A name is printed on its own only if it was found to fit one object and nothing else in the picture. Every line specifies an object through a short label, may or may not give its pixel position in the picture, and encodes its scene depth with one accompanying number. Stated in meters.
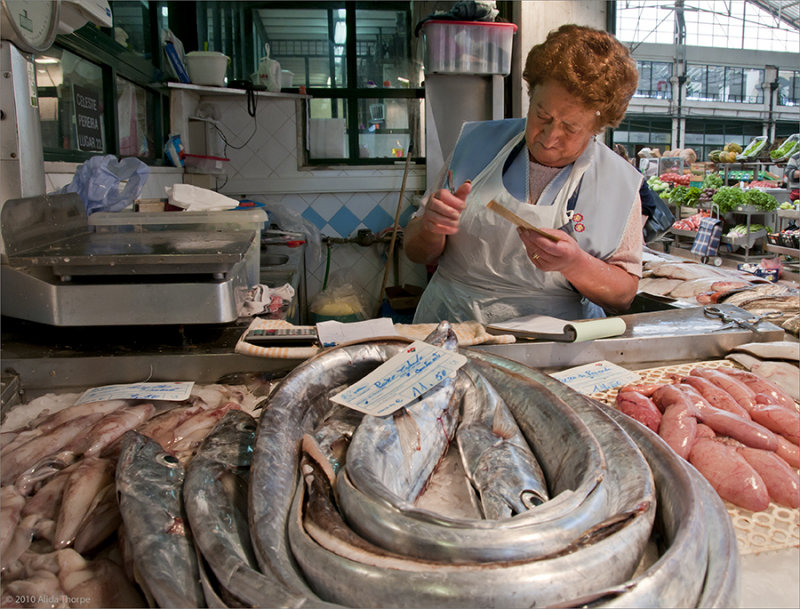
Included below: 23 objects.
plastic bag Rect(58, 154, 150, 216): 2.63
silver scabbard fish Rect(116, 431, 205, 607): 0.86
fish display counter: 0.80
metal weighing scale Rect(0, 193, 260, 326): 1.79
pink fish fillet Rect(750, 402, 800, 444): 1.47
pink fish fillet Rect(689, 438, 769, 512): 1.20
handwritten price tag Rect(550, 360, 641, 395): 1.74
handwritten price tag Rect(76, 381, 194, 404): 1.61
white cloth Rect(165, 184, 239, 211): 3.02
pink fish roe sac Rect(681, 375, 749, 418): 1.56
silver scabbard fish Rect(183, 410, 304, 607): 0.80
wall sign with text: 3.32
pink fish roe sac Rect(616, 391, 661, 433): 1.49
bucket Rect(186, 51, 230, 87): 4.97
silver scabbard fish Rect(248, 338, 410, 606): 0.87
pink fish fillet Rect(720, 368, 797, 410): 1.64
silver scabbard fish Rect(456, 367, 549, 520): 1.02
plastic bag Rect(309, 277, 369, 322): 5.80
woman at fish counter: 2.23
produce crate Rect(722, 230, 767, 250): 6.73
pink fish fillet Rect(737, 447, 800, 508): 1.22
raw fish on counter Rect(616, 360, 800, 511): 1.23
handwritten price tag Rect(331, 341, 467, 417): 1.22
